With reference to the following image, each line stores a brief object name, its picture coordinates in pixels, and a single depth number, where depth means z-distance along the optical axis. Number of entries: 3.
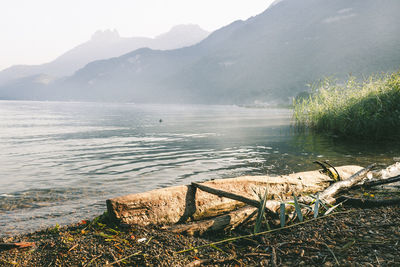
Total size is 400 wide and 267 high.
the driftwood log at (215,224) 4.74
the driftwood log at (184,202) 4.65
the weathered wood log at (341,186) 6.14
